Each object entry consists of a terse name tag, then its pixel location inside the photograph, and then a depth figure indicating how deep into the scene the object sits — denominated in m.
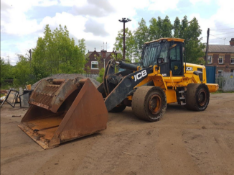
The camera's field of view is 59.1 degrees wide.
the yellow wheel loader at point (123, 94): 4.51
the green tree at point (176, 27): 25.00
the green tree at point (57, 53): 20.55
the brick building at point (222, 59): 39.81
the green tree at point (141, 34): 24.41
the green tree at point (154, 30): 24.45
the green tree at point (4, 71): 23.12
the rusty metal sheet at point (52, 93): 4.52
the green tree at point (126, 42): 22.56
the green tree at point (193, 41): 24.11
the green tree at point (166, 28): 24.38
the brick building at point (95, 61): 43.30
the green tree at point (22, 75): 21.09
